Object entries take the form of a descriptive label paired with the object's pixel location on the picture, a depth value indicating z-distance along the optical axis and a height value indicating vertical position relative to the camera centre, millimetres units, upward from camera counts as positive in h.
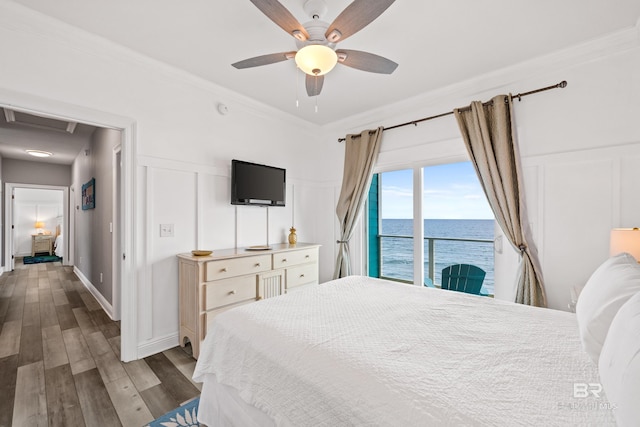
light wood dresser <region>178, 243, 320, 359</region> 2482 -644
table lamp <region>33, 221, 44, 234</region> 8514 -257
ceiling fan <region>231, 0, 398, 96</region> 1517 +1093
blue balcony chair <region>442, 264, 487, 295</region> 2977 -698
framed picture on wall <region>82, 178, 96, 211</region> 4440 +374
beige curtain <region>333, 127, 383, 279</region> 3668 +418
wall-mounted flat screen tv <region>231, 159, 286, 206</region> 3111 +367
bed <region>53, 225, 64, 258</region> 7941 -765
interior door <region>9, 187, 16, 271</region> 6081 -441
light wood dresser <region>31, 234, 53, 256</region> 8148 -756
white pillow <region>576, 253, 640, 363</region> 942 -328
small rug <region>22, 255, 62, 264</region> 7205 -1104
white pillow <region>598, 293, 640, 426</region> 570 -362
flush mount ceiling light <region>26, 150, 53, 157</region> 5319 +1249
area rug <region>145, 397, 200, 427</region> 1700 -1251
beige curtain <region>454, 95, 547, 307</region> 2484 +341
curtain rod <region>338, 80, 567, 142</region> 2409 +1073
